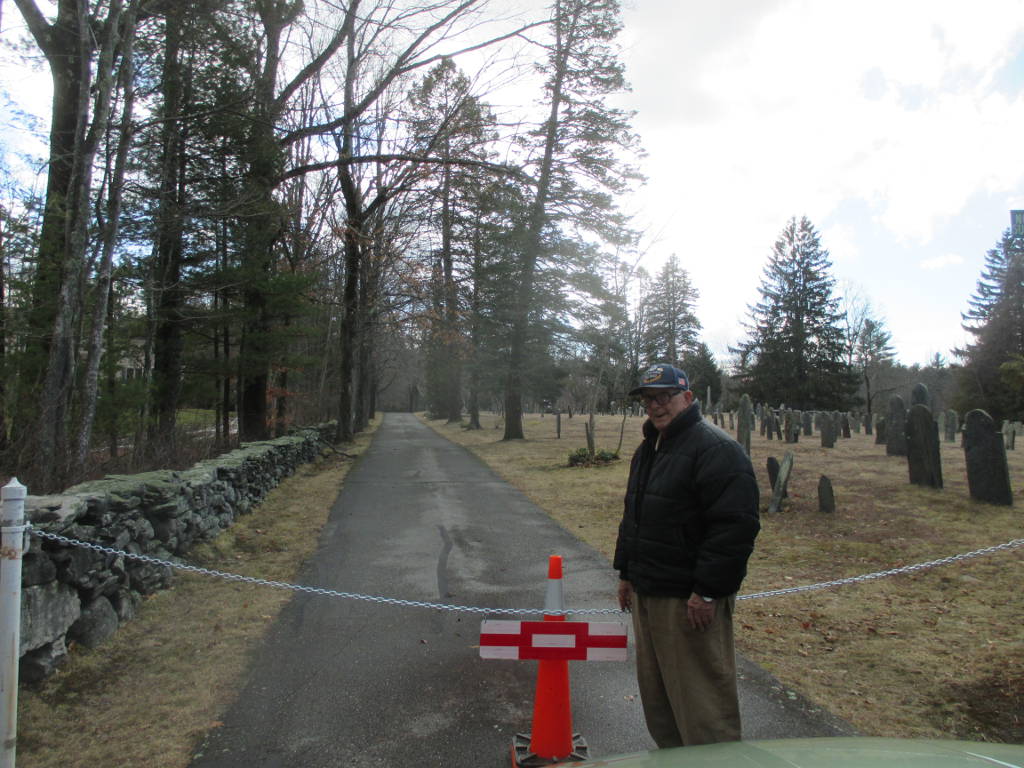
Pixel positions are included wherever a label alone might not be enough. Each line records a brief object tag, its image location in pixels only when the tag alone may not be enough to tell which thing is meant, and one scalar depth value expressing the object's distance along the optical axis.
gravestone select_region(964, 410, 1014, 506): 8.86
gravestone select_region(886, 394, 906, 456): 14.97
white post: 3.02
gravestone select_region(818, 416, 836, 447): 17.83
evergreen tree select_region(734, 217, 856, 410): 49.53
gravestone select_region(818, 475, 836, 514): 9.27
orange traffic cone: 3.16
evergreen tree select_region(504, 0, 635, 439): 24.20
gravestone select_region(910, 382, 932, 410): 14.66
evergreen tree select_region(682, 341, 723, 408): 56.79
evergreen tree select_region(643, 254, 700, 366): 57.34
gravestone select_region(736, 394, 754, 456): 15.95
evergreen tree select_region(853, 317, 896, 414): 55.31
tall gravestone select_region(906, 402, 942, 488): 10.18
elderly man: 2.69
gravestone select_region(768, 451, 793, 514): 9.56
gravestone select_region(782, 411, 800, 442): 20.38
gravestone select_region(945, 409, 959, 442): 20.68
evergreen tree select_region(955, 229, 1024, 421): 38.88
